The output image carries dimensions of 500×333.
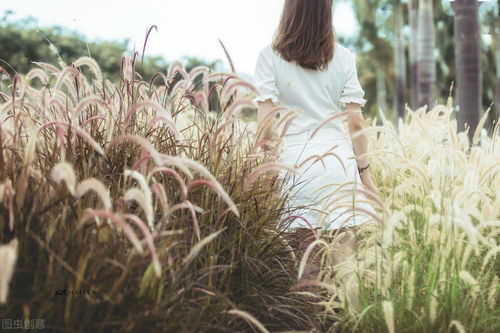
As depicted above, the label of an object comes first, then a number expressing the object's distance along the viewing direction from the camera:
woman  3.18
